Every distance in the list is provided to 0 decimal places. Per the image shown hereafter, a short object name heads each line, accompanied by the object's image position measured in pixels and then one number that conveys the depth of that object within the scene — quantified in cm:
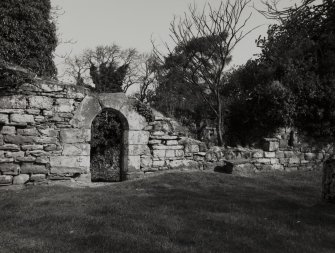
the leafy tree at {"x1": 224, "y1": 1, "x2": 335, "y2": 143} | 1259
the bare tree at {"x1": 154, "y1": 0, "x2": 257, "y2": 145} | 1686
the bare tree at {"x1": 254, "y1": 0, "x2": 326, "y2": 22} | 781
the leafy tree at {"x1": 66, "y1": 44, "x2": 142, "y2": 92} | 2959
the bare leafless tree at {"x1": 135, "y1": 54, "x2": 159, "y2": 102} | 3212
